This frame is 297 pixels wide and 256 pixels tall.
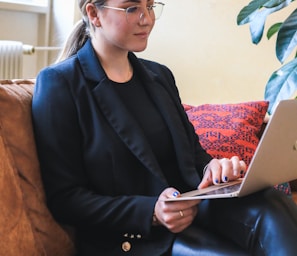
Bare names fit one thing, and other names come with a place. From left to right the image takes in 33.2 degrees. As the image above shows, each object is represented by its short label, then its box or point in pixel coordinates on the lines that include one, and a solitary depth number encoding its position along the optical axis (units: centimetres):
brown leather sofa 106
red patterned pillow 172
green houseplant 152
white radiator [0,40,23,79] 204
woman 116
